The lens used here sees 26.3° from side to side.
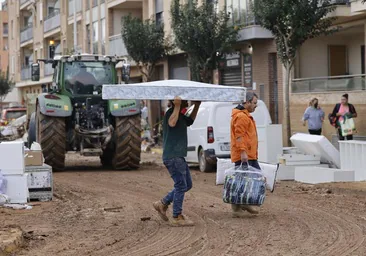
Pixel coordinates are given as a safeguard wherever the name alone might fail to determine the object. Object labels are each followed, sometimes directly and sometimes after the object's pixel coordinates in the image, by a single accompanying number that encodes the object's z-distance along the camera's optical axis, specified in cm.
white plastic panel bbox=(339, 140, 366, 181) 1631
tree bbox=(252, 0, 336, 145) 2292
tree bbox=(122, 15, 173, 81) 3416
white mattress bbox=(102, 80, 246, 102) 1041
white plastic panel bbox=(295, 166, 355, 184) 1620
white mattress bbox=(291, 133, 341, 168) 1769
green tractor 1916
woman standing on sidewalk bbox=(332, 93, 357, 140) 2033
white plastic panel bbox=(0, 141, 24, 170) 1292
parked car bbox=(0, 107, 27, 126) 4144
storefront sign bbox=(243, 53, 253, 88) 3066
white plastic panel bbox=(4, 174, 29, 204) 1302
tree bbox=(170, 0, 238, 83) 2789
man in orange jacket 1114
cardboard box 1405
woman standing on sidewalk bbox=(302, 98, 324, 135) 2097
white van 1912
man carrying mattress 1052
